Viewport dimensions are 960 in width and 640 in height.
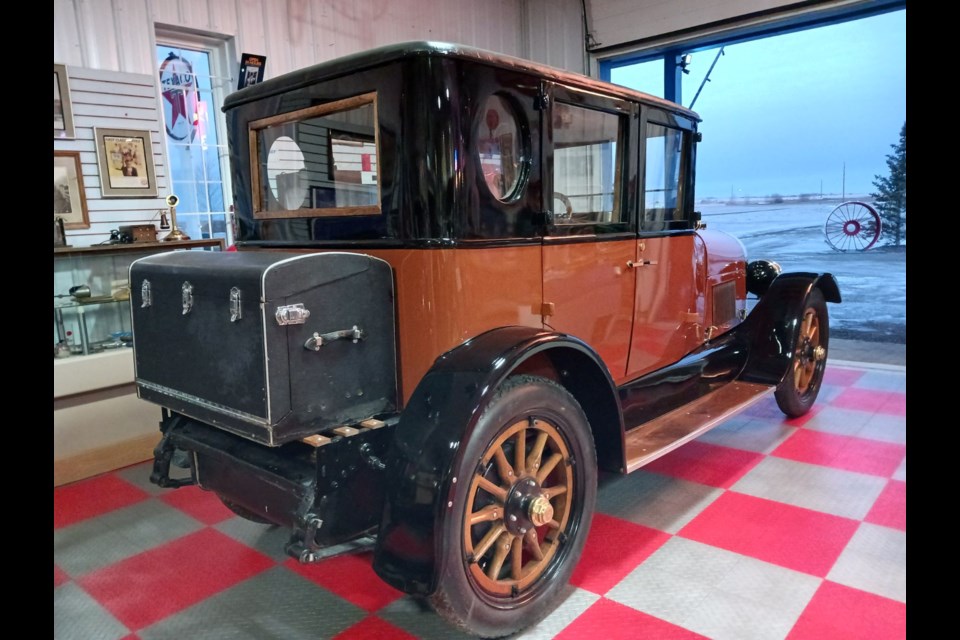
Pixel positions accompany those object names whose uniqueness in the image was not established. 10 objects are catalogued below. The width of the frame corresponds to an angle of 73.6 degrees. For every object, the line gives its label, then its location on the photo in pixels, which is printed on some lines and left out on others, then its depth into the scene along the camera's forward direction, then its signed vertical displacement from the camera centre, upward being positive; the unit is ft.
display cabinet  11.00 -2.22
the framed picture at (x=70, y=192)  12.42 +1.00
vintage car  5.77 -0.91
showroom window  14.97 +2.42
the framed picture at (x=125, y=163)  12.97 +1.61
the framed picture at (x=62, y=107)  12.25 +2.60
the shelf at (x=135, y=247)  11.37 -0.11
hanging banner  14.80 +3.31
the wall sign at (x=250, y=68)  15.23 +4.01
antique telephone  13.10 +0.30
